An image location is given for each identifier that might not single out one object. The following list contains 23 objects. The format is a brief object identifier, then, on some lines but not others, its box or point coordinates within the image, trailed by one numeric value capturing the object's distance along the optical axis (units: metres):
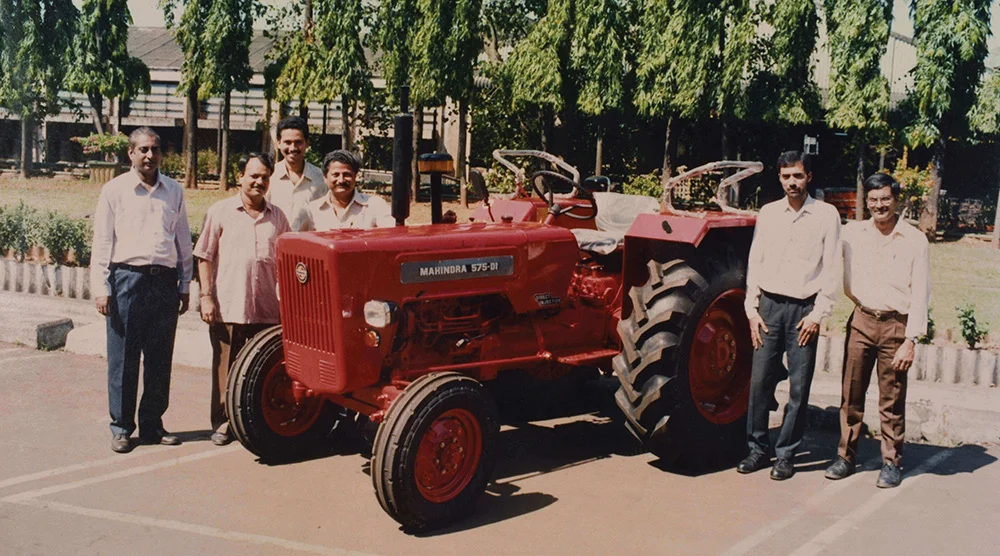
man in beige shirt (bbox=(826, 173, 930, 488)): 5.24
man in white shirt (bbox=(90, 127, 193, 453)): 5.67
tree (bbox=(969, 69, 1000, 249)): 16.80
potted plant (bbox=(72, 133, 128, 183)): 19.33
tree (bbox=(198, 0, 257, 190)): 18.58
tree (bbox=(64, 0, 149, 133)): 17.00
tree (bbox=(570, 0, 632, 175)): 18.34
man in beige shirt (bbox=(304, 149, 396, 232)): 5.66
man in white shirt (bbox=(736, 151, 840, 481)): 5.34
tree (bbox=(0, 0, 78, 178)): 14.59
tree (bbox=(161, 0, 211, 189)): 18.28
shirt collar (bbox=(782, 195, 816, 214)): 5.37
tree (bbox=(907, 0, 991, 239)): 15.76
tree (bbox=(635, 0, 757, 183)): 17.95
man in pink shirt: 5.76
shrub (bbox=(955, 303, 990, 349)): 7.48
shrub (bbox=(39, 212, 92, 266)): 10.13
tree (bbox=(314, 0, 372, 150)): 20.56
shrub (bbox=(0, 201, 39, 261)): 10.38
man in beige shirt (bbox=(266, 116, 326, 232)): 6.00
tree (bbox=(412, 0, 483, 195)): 19.89
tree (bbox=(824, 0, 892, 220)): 17.12
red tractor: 4.66
